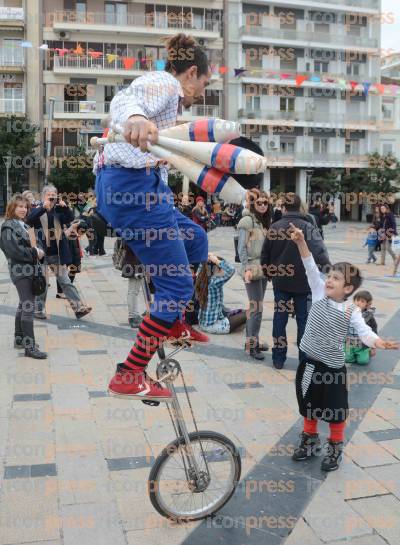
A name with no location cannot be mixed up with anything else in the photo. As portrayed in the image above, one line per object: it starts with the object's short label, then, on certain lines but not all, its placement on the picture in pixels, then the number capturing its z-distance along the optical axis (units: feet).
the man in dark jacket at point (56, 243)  29.09
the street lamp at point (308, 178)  147.00
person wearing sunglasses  24.36
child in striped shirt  14.20
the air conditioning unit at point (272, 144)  142.82
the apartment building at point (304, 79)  141.79
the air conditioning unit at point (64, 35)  130.38
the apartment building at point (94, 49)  130.52
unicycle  11.18
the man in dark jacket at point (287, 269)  21.47
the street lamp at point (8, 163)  115.05
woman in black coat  23.25
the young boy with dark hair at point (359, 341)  22.08
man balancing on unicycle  9.62
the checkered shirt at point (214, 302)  27.35
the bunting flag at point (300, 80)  130.50
